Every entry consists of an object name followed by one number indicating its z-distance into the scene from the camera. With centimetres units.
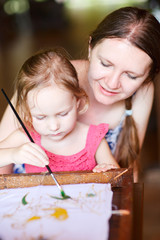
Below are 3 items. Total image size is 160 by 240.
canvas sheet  71
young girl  99
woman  113
